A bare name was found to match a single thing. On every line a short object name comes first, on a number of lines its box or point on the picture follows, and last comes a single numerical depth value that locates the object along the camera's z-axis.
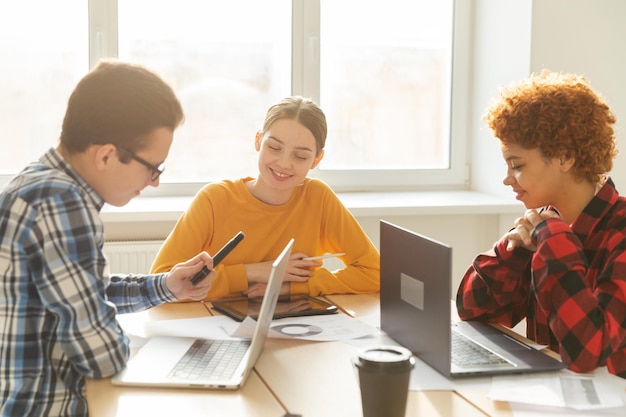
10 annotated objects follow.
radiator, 3.00
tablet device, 1.78
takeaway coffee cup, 1.04
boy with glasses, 1.24
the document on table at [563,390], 1.25
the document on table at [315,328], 1.59
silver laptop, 1.31
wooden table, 1.21
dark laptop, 1.36
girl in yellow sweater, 2.03
